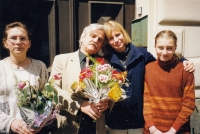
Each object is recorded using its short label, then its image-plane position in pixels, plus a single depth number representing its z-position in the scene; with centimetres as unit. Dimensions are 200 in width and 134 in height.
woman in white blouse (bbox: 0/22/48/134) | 191
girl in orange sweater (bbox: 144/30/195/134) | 216
